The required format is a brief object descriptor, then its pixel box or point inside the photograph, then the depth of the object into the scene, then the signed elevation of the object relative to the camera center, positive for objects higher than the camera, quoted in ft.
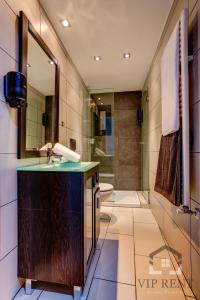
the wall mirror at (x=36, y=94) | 3.88 +1.79
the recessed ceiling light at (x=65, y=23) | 5.45 +4.24
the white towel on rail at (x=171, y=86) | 3.88 +1.72
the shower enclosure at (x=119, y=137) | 11.84 +1.19
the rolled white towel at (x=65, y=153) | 4.22 +0.03
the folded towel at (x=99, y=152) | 11.95 +0.14
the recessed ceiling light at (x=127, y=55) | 7.32 +4.28
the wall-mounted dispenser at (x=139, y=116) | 11.78 +2.65
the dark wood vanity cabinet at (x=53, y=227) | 3.46 -1.51
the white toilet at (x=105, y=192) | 6.95 -1.58
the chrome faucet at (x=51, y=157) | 5.11 -0.09
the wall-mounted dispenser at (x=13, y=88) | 3.35 +1.30
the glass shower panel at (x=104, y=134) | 11.77 +1.41
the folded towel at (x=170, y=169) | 3.79 -0.39
